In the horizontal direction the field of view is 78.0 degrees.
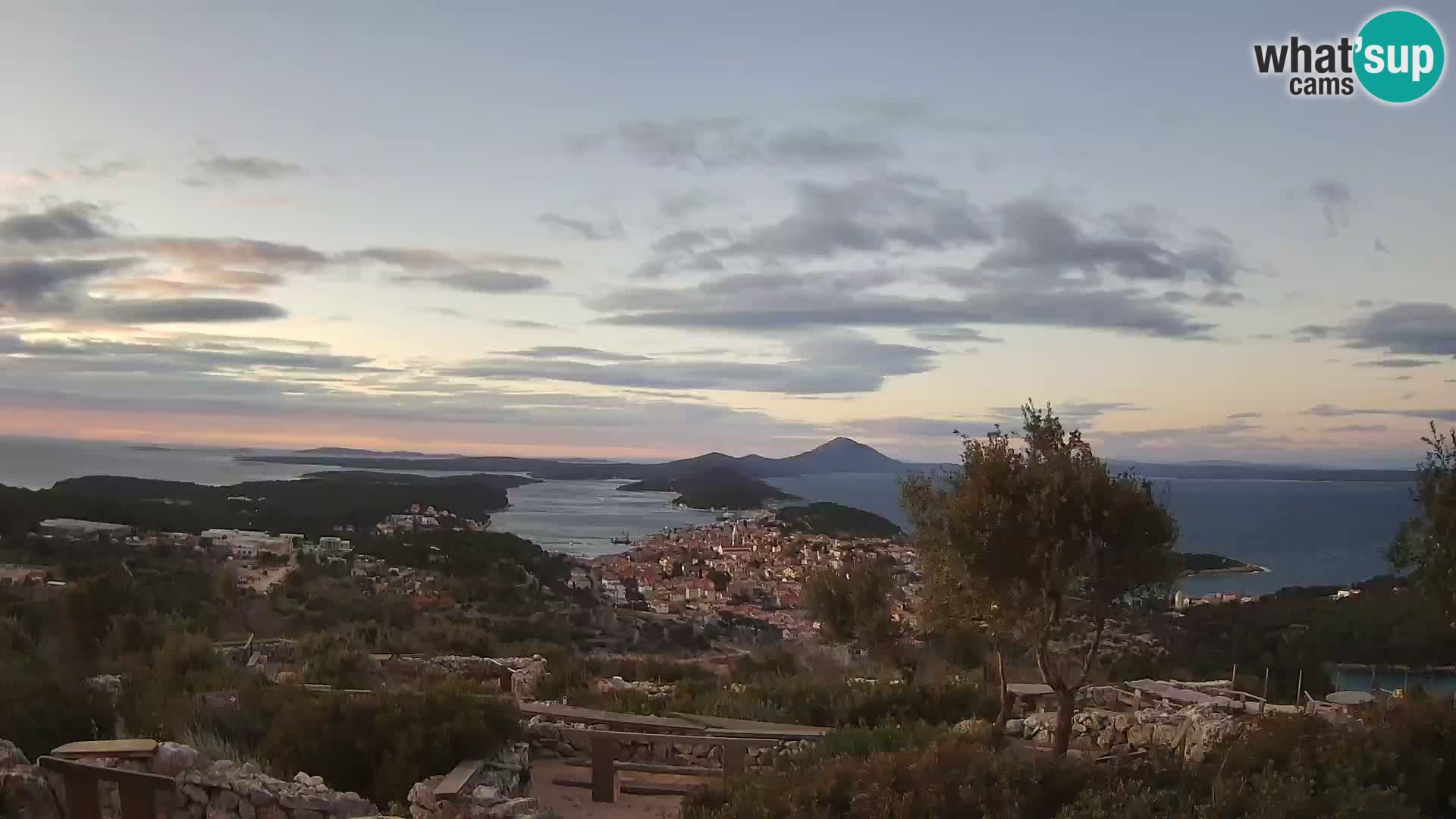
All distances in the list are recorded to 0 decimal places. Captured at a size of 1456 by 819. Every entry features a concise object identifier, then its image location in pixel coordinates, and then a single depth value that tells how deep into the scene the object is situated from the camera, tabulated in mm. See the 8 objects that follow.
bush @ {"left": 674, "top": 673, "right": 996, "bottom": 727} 10469
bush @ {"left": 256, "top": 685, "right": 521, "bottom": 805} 7227
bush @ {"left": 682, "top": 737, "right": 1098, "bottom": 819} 5629
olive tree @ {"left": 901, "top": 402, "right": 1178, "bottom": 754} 7828
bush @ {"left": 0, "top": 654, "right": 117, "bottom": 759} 7695
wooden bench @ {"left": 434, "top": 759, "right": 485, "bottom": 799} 6301
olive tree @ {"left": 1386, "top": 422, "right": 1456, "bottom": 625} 8695
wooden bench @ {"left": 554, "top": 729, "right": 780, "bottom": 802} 7758
